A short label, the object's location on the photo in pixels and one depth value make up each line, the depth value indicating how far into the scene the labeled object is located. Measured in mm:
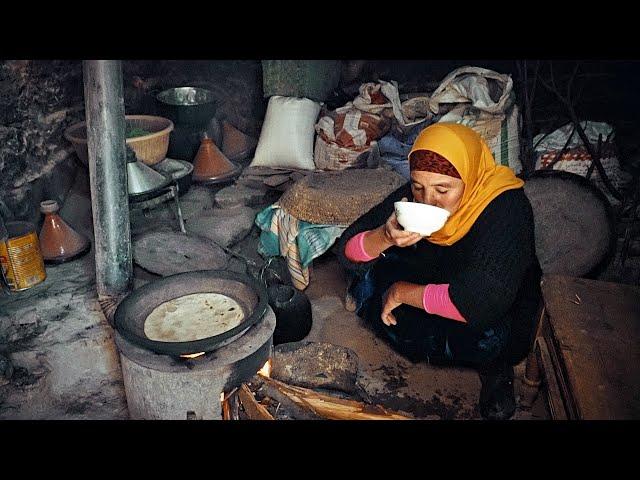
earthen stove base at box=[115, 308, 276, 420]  2297
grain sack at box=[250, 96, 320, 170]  5066
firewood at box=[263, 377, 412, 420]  2340
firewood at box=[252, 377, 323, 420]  2316
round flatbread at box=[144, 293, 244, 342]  2475
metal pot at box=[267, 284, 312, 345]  3428
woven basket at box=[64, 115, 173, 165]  3753
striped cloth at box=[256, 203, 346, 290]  3998
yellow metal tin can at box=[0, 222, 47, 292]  3477
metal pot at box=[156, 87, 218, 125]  5016
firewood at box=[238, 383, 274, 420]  2251
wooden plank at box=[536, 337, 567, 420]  2197
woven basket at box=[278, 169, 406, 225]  3941
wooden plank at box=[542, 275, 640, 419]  1909
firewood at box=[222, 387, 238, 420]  2413
